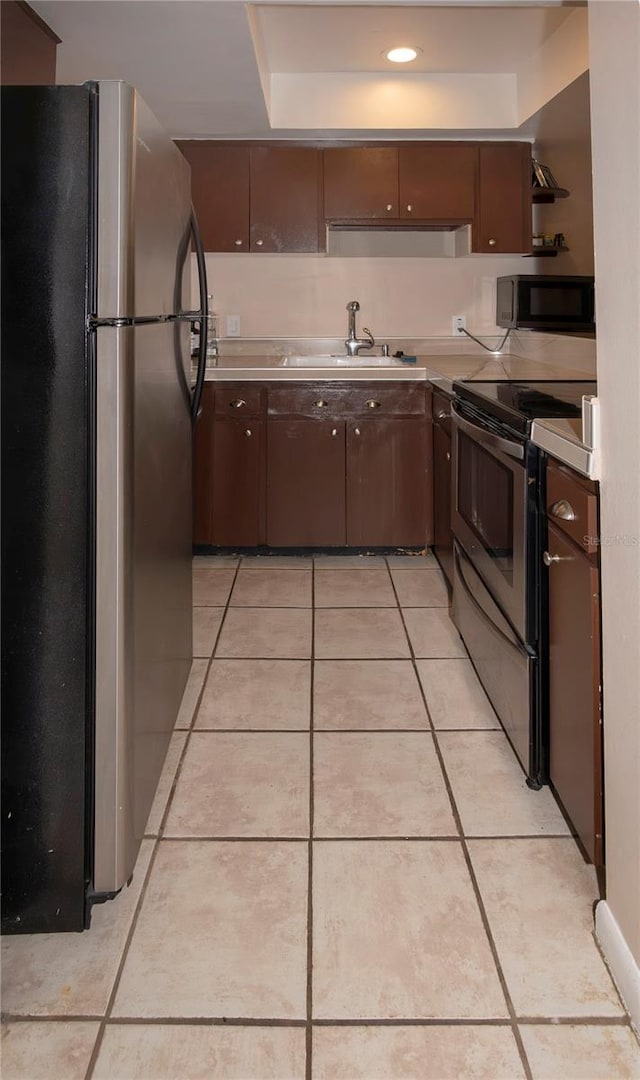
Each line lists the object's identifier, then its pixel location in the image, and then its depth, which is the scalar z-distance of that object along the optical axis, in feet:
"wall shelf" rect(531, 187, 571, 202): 13.52
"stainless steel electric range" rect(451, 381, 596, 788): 6.32
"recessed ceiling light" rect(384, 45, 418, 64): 12.92
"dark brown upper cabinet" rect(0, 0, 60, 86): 8.50
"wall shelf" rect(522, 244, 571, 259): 13.99
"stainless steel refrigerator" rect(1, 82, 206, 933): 4.71
